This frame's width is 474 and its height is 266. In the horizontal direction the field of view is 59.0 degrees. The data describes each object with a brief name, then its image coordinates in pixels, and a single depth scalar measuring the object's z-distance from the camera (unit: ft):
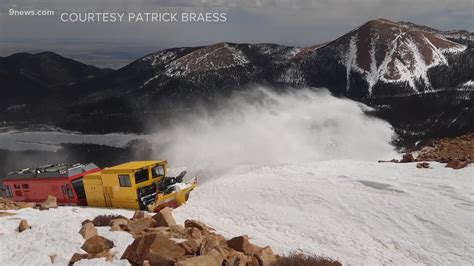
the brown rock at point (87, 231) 43.10
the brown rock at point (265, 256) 40.75
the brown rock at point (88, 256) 38.86
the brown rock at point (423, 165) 78.42
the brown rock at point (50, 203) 65.84
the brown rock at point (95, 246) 40.55
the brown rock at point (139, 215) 53.67
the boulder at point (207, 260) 35.55
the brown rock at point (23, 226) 46.90
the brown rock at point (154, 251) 37.50
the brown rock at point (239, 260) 38.04
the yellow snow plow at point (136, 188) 68.85
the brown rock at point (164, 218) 50.26
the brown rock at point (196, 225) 50.16
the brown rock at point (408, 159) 86.99
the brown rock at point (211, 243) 40.19
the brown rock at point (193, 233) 44.42
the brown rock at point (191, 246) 39.63
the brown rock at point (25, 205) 67.32
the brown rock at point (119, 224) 46.81
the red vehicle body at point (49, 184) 78.07
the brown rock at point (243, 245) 43.69
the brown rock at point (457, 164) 74.39
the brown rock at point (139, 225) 46.96
